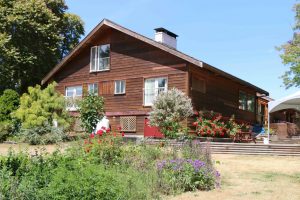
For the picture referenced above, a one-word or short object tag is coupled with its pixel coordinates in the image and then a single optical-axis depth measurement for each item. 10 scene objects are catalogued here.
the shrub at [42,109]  22.77
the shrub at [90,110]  21.93
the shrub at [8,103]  25.99
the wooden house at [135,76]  23.75
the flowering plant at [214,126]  22.00
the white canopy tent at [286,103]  20.85
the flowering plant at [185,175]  8.66
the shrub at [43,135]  21.37
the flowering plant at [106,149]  10.23
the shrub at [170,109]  20.38
